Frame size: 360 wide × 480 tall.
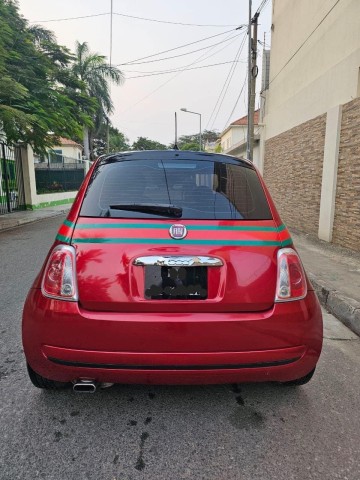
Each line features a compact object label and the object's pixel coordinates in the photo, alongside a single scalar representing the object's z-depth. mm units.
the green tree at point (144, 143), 71438
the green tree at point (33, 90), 8359
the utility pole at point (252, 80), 13125
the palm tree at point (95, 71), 28844
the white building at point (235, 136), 20064
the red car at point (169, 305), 1914
